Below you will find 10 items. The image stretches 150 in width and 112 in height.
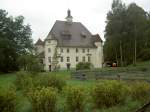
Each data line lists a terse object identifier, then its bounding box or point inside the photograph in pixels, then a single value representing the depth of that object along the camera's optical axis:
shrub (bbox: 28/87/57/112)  11.94
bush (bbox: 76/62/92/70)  56.04
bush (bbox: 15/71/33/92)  20.87
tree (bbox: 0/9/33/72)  59.50
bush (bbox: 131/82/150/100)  15.05
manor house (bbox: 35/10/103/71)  69.12
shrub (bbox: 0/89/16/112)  11.94
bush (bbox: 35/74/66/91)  18.17
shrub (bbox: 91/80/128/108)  13.54
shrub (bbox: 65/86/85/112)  12.51
